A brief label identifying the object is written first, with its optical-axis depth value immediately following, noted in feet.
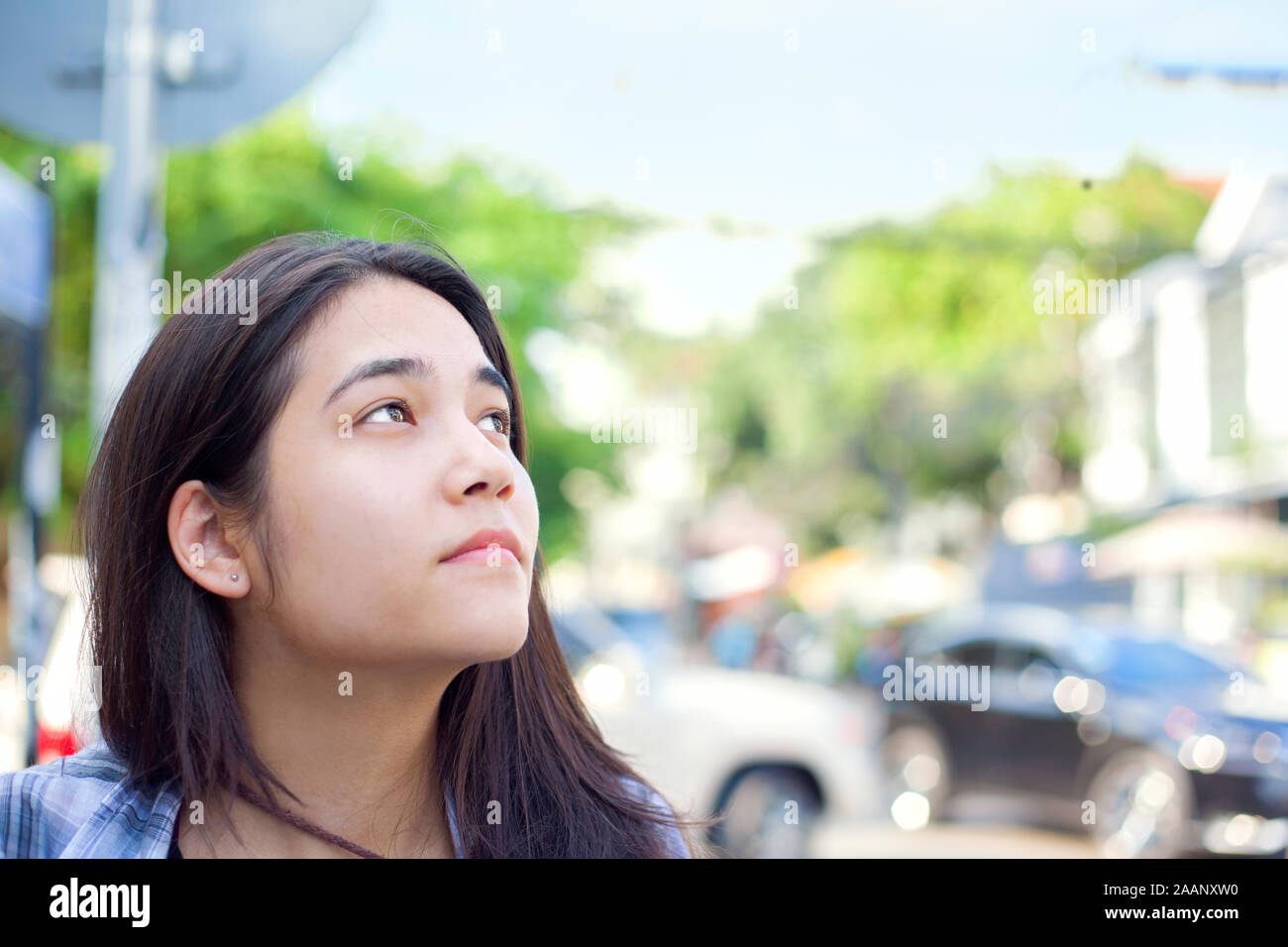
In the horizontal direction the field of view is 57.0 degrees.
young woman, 4.48
